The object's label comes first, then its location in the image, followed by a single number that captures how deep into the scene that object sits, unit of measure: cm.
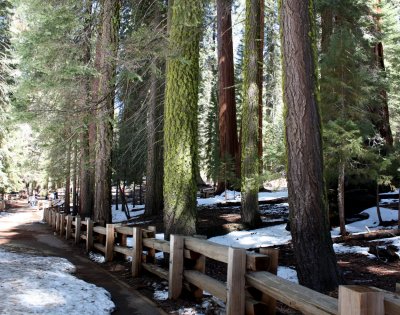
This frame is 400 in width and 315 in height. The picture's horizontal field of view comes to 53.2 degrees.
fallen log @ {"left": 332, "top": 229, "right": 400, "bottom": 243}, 989
